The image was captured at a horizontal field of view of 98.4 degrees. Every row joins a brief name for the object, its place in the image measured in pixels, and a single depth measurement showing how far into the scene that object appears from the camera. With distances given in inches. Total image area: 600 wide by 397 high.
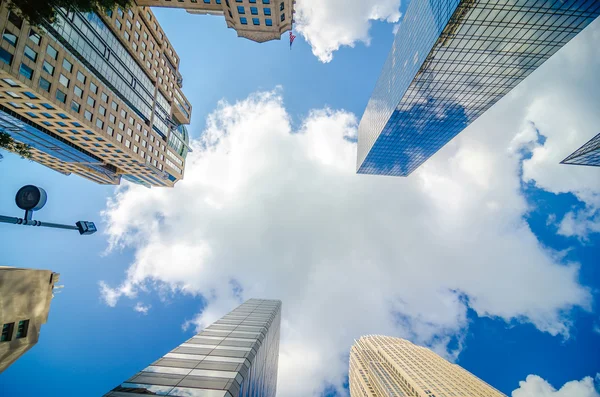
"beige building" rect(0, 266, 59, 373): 486.6
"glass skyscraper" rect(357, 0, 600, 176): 1742.1
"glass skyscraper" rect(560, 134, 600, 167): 2327.8
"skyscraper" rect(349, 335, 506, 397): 3302.2
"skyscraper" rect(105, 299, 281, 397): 650.2
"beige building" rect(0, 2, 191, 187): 1306.6
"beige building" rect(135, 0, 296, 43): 1806.1
